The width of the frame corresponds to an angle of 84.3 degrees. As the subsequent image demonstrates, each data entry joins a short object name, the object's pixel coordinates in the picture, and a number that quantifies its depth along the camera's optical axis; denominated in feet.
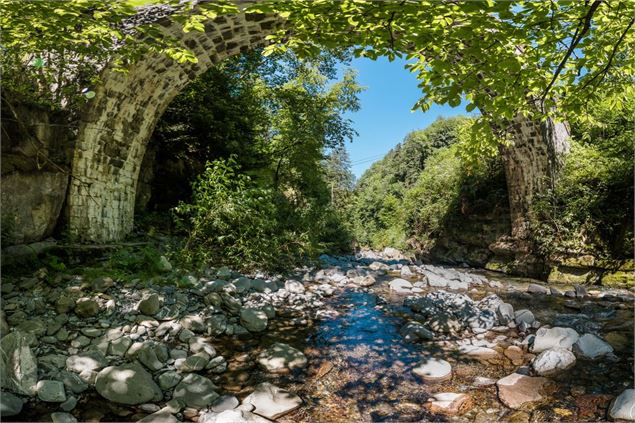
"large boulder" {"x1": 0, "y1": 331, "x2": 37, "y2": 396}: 8.47
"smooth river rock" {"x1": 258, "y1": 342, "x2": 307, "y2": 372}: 10.80
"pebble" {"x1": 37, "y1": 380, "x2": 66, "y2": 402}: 8.45
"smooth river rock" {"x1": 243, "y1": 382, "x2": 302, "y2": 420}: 8.36
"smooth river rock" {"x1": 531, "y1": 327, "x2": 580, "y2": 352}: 11.77
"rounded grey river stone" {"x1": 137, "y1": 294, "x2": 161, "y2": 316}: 13.27
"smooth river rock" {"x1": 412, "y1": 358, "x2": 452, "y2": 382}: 10.27
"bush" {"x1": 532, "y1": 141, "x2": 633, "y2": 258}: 23.32
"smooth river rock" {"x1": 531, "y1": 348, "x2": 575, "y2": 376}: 10.35
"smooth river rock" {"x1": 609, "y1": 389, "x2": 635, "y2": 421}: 7.80
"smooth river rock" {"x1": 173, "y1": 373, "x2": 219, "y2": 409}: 8.69
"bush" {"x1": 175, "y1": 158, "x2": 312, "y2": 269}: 20.95
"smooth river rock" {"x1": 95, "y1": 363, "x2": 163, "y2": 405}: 8.64
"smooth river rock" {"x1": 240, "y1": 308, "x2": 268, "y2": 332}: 13.88
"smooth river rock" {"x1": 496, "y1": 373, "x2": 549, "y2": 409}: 8.84
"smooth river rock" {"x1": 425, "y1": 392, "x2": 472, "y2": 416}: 8.59
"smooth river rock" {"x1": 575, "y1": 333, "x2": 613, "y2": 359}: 11.24
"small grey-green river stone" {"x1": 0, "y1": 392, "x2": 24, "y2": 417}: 7.82
